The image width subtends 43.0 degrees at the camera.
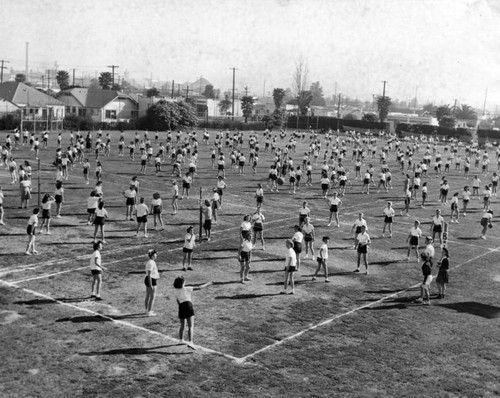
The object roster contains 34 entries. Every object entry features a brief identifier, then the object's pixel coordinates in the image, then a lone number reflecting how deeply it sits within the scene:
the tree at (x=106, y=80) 125.31
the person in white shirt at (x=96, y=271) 15.81
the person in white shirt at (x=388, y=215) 26.08
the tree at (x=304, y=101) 122.21
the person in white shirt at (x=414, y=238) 22.09
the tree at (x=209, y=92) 187.50
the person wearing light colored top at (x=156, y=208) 24.78
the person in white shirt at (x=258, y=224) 22.84
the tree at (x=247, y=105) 112.69
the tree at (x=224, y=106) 134.25
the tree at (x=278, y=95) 130.50
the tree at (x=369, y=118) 118.81
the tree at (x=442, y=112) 134.00
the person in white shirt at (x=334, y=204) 27.56
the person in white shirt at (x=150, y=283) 15.07
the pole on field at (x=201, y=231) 23.67
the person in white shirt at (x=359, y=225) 21.78
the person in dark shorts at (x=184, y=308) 13.34
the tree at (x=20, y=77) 137.23
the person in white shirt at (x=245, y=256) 18.31
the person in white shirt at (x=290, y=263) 17.30
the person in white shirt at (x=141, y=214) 23.44
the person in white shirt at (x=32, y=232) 19.58
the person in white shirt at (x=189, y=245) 19.05
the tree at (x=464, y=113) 161.62
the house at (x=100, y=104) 89.44
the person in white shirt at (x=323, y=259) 19.08
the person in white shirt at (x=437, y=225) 24.73
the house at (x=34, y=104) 73.12
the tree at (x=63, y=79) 119.30
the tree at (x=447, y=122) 117.69
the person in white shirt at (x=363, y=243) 20.11
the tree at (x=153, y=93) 109.44
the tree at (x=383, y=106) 122.56
